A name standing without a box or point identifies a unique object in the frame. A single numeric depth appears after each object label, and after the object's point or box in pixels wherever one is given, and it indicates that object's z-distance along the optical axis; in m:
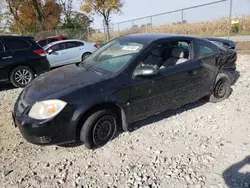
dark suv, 6.34
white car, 9.61
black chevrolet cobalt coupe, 2.86
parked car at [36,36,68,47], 12.11
